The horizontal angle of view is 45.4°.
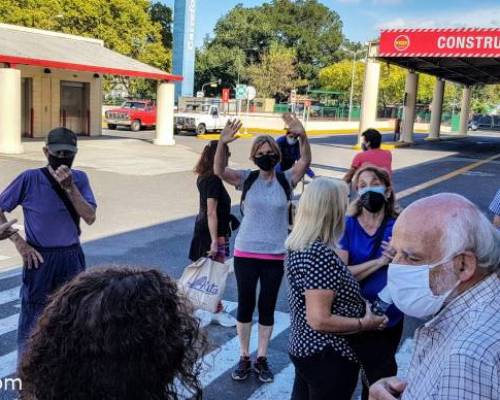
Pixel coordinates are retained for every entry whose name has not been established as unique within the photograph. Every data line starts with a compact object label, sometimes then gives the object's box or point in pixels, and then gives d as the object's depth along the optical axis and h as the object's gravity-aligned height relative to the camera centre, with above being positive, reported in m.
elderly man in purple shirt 4.02 -0.81
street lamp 52.51 +5.59
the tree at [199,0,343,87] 76.69 +10.54
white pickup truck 32.88 -0.71
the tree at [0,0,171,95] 40.91 +5.83
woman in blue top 3.27 -0.82
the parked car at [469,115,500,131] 65.10 +0.03
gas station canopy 24.00 +3.08
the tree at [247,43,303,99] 63.84 +3.77
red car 34.56 -0.71
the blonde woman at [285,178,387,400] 2.92 -0.93
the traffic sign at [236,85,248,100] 33.25 +0.94
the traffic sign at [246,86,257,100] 33.89 +0.93
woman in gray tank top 4.53 -1.02
